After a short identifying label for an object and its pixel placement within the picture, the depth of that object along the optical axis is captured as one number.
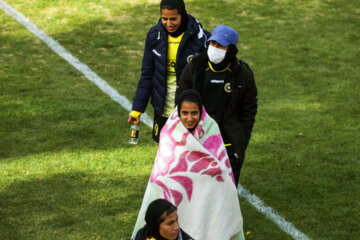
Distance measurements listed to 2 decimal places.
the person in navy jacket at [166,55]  13.74
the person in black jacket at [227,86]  12.62
